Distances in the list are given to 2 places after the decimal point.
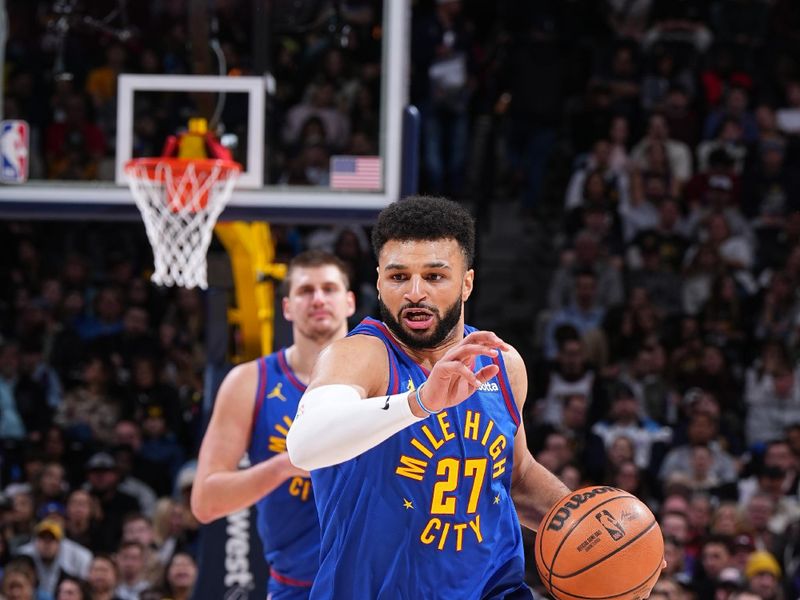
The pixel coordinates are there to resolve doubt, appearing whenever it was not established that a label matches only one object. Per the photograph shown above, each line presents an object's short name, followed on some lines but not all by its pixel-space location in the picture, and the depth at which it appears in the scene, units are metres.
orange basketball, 8.09
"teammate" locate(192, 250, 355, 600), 11.40
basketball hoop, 14.27
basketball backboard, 14.41
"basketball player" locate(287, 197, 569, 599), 7.69
